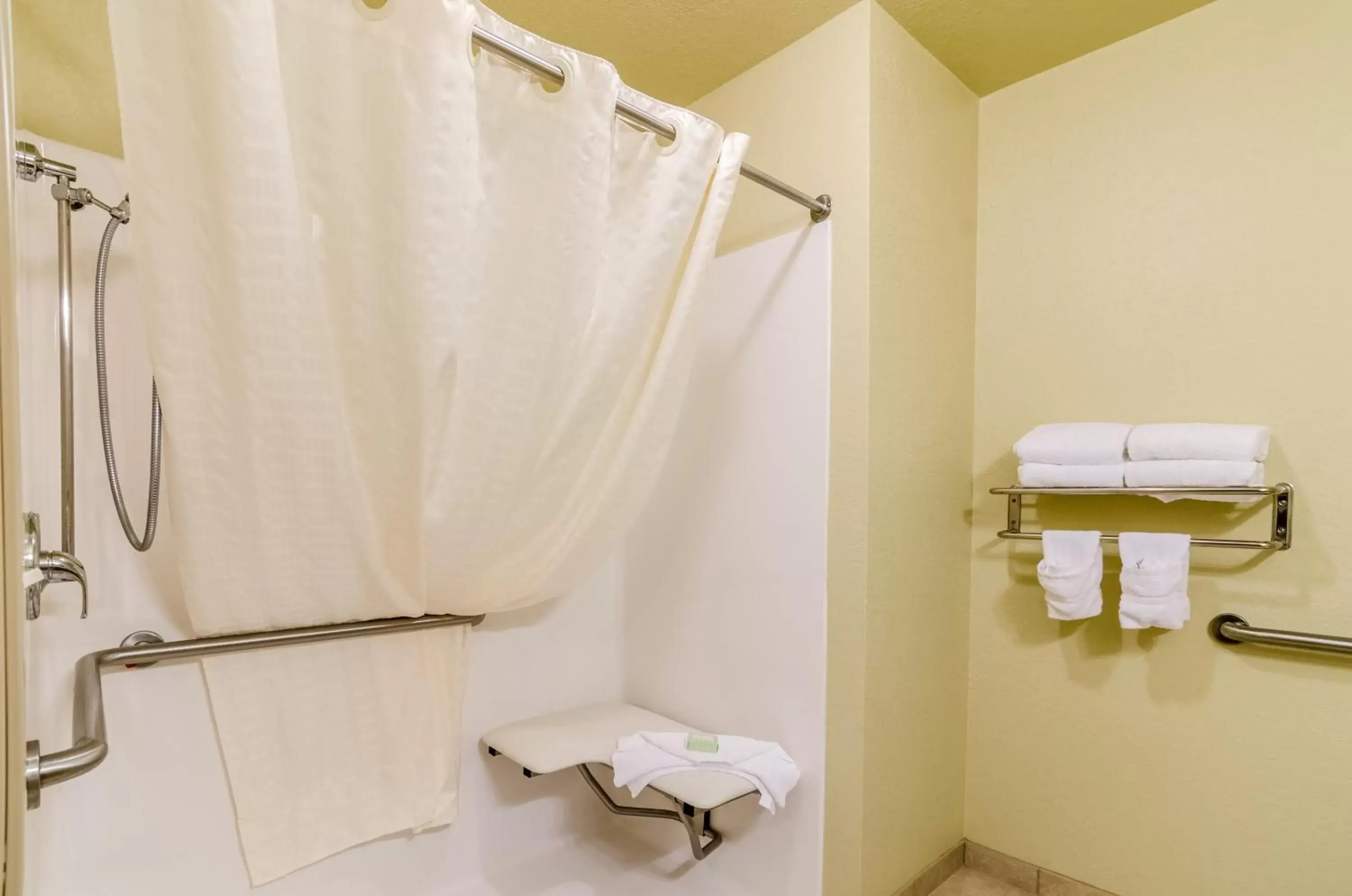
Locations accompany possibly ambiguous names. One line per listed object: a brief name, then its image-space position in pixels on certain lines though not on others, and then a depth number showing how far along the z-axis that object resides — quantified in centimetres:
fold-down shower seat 139
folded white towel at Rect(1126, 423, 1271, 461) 125
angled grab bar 74
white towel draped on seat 141
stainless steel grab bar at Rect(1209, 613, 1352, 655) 123
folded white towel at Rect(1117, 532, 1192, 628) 130
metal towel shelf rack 123
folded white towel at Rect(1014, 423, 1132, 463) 137
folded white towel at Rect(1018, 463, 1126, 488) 137
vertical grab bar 109
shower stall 113
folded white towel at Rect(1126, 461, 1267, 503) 124
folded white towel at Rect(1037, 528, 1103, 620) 139
